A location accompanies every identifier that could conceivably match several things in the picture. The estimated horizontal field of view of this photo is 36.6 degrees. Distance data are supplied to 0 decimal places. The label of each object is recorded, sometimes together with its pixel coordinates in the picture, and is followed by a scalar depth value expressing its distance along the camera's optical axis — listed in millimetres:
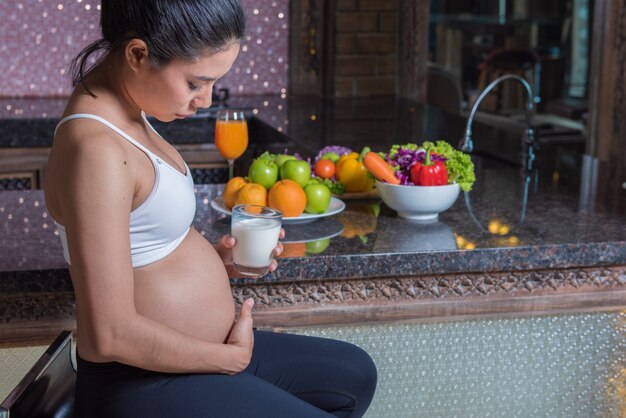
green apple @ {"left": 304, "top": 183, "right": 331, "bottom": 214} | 2328
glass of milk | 1822
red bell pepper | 2363
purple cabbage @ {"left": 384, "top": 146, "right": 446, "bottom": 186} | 2430
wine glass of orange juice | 3023
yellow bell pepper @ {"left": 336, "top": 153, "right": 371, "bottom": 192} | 2598
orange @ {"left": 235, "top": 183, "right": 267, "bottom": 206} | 2305
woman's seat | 1431
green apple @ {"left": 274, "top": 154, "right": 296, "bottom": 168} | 2434
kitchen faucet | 3027
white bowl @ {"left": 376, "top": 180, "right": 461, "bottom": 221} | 2346
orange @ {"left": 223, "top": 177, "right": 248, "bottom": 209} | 2365
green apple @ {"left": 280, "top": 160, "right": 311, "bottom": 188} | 2371
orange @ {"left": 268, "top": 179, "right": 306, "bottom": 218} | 2293
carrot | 2410
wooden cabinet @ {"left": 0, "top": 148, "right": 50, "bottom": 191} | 4016
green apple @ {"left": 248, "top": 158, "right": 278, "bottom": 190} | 2381
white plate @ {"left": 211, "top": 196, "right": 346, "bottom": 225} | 2324
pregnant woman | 1409
